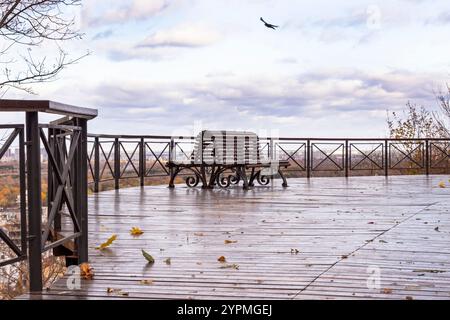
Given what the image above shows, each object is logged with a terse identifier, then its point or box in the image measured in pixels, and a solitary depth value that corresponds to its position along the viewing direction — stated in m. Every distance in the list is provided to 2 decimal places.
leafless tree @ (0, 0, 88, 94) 10.62
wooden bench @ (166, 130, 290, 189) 10.46
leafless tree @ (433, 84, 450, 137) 18.98
